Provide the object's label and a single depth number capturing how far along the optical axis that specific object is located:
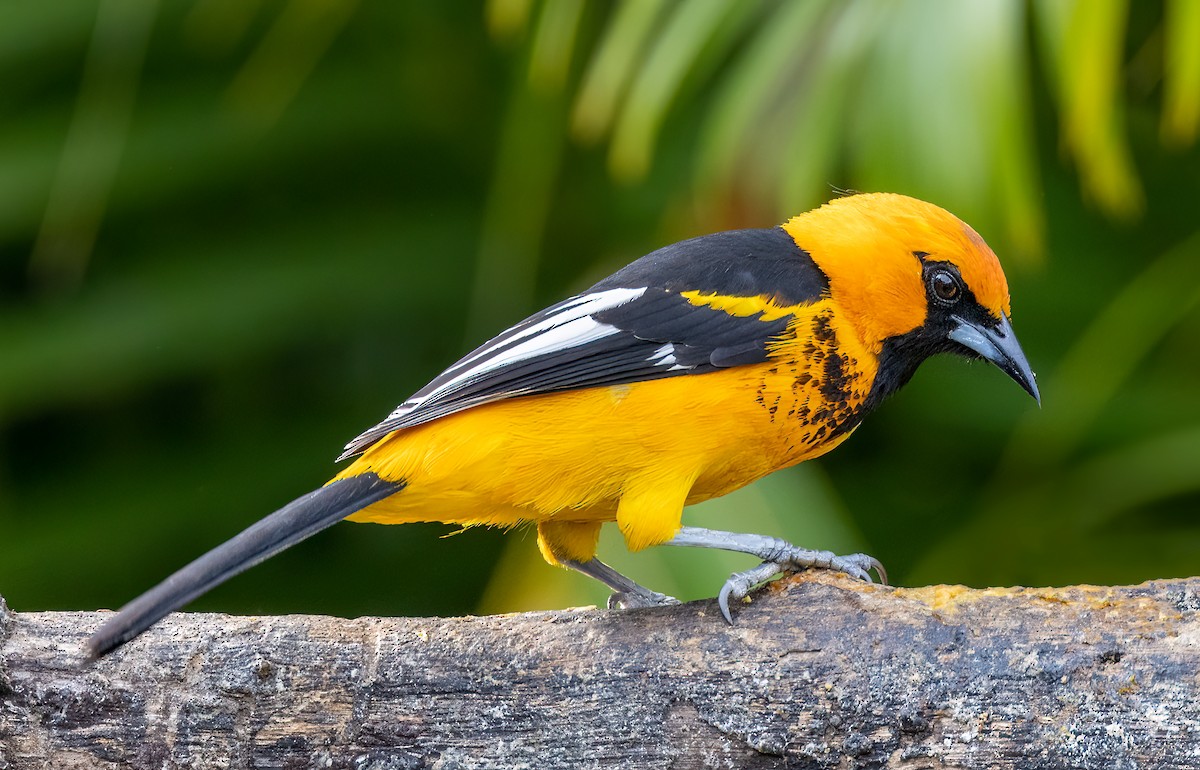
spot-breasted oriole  6.71
